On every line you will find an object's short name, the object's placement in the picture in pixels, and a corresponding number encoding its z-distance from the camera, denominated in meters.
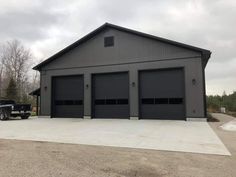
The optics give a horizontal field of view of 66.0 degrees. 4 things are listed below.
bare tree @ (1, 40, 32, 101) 30.25
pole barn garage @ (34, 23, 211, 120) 12.45
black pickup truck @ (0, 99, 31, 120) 14.59
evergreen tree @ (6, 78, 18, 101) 26.00
